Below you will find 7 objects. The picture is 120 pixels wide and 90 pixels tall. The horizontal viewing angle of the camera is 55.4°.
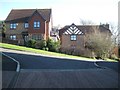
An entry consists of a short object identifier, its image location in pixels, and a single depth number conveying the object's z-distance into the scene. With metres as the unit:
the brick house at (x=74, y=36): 22.89
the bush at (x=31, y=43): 20.23
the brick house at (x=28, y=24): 21.68
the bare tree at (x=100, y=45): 20.29
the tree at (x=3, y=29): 22.74
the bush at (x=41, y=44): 20.07
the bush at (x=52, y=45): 20.10
